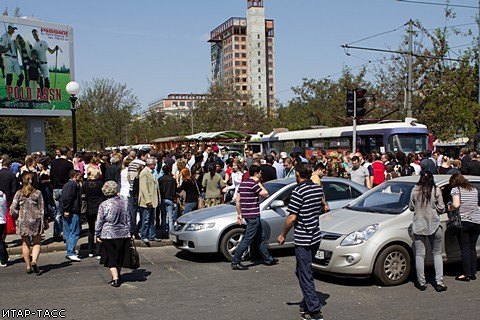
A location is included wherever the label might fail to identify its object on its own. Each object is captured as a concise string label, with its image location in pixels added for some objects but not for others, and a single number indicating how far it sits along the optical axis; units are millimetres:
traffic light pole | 15008
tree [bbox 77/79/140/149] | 41344
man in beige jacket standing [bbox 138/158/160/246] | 11000
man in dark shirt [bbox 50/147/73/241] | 11828
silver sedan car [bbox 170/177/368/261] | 9539
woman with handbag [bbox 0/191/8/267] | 9234
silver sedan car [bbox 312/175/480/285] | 7594
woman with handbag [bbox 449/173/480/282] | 7910
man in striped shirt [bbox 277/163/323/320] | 6273
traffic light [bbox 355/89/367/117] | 14992
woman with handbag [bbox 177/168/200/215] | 11836
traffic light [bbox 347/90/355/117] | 15070
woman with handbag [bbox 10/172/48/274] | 8891
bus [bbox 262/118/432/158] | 24781
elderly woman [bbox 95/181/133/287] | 7934
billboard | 24125
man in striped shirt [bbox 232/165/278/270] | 8977
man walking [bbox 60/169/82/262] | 9844
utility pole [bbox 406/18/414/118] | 25906
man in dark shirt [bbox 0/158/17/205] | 11047
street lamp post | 17266
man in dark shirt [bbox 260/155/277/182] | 13203
